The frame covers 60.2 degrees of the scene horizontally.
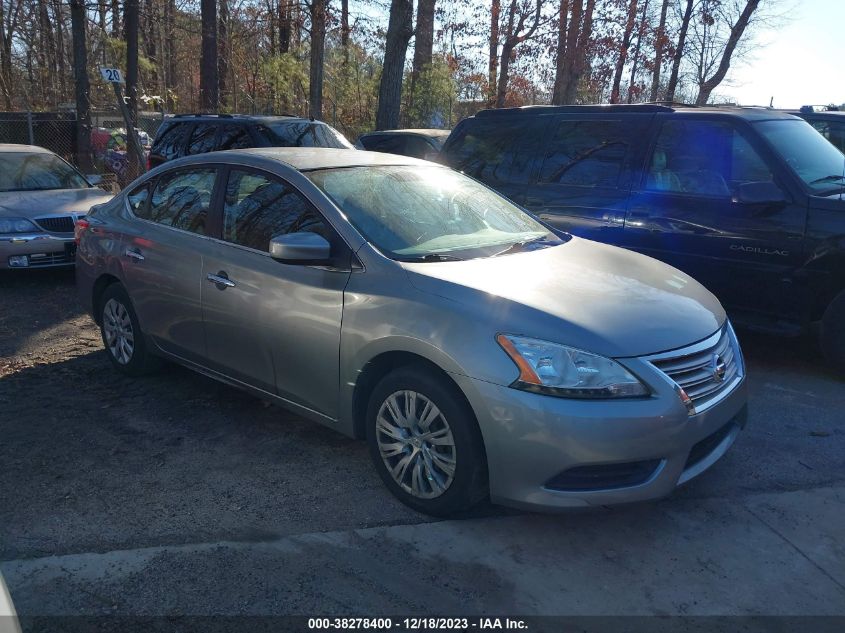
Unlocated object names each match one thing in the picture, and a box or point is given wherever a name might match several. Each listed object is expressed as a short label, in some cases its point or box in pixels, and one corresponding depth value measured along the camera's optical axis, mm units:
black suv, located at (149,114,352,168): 10094
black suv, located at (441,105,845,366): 5328
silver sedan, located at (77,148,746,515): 3096
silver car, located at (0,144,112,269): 8023
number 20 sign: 12938
